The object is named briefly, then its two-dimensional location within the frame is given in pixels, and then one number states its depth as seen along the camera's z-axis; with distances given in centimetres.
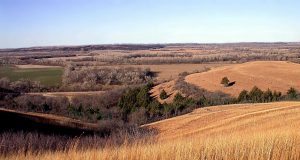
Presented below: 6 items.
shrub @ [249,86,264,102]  4846
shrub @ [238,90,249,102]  4969
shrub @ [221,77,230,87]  6412
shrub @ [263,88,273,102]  4754
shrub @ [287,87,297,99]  4598
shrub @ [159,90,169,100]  6325
